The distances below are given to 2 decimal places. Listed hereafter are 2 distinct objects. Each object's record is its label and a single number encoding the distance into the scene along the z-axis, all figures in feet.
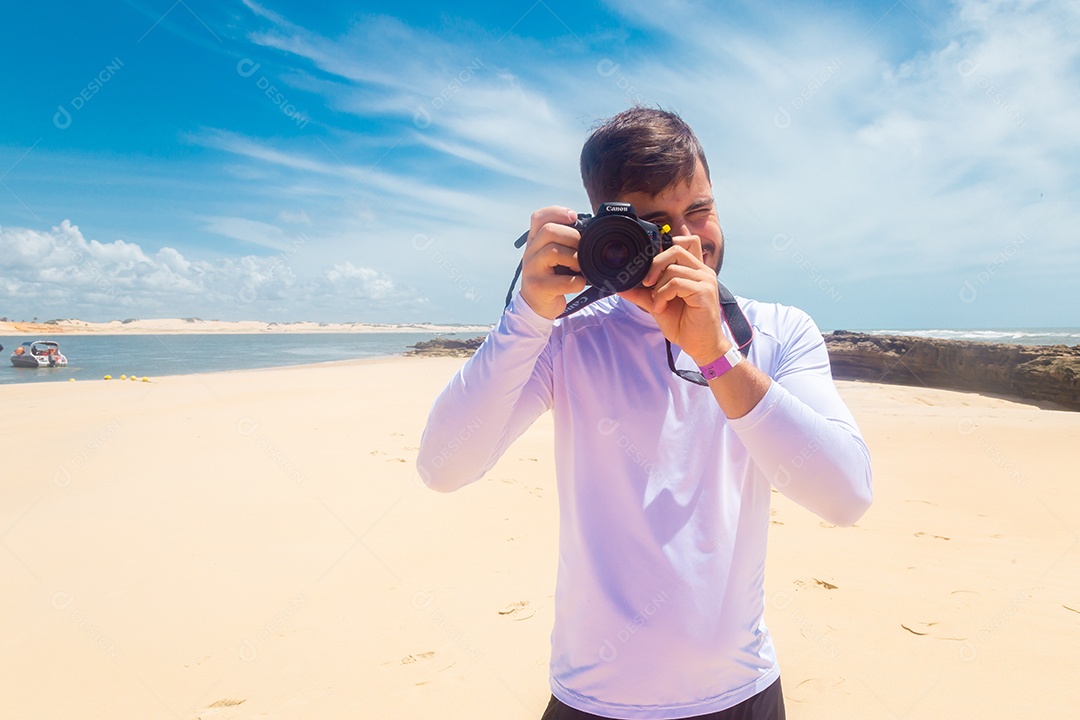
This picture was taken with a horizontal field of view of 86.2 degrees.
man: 3.66
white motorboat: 75.92
